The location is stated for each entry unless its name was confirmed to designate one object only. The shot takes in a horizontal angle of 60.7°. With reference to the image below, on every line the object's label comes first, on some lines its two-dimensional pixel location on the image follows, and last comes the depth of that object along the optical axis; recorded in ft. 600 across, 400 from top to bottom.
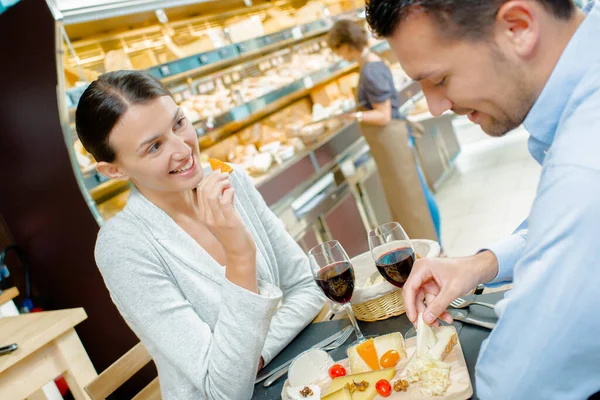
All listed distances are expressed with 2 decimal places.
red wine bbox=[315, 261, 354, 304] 3.96
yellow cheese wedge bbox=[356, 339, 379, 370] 3.50
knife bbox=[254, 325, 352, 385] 4.19
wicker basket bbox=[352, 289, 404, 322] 4.20
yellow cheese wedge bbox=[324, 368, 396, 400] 3.18
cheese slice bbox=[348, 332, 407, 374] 3.50
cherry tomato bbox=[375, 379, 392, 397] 3.13
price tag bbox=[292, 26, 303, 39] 13.88
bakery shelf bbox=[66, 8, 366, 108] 9.91
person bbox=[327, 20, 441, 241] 12.23
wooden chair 5.08
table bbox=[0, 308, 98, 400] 6.70
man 2.15
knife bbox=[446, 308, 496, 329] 3.49
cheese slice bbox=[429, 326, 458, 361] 3.19
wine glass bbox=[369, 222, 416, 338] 3.90
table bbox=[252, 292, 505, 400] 3.37
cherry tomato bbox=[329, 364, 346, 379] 3.55
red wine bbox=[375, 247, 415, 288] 3.88
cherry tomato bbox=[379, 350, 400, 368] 3.43
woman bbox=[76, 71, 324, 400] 4.31
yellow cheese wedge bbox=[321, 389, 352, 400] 3.16
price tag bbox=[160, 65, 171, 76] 9.91
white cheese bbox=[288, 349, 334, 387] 3.59
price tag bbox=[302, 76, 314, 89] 13.75
